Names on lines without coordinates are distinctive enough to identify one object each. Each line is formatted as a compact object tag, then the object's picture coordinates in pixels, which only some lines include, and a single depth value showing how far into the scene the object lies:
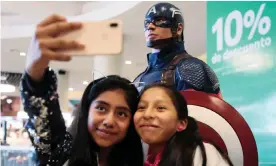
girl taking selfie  0.70
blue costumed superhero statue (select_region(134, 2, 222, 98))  1.42
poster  2.38
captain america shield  1.28
